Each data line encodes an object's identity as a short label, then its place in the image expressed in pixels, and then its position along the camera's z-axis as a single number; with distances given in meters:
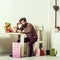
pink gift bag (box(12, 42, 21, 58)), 4.78
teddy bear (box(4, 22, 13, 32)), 5.15
